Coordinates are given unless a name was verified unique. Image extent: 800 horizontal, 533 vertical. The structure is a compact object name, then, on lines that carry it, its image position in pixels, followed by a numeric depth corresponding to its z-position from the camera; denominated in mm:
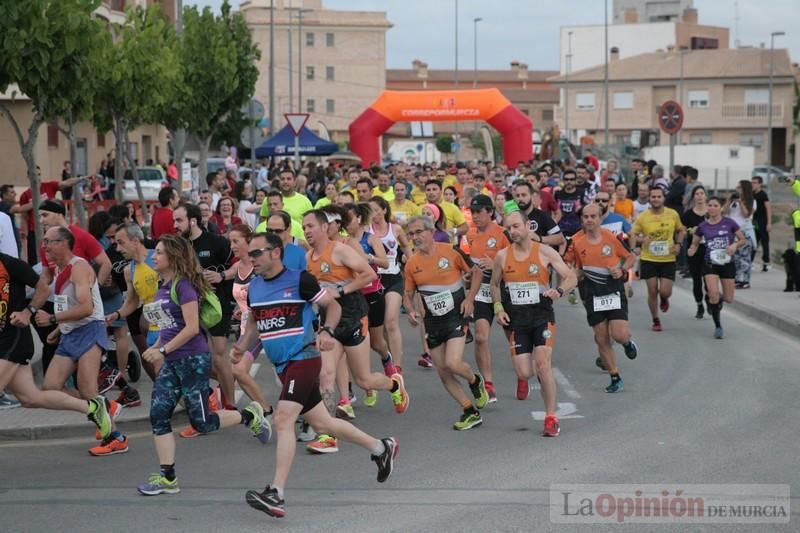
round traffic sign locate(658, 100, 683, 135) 24312
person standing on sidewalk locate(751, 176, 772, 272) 24484
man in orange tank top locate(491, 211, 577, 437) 10578
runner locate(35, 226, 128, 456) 9633
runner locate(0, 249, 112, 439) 9109
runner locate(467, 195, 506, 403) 12016
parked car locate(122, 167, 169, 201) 42250
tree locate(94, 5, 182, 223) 22781
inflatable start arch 40719
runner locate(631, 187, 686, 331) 16156
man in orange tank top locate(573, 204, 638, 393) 12477
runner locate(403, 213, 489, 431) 10719
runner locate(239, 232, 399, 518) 7995
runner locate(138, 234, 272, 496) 8391
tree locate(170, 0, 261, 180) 33919
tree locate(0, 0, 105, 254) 14867
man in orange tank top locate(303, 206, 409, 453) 10211
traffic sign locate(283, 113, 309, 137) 30922
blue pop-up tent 39656
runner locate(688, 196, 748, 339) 16047
